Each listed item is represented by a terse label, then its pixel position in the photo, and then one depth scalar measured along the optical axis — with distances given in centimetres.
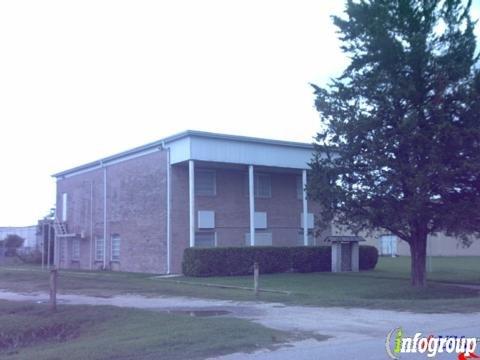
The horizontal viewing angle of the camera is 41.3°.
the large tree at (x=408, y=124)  2352
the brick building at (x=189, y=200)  3628
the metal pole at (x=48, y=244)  4903
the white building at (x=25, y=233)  6822
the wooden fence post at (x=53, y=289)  1753
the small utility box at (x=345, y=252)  3841
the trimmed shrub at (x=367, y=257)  4053
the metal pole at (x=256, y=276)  2063
